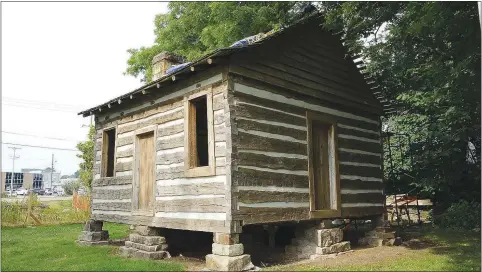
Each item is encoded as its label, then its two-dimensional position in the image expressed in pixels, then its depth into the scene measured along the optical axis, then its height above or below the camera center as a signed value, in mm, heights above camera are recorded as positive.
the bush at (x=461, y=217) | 14508 -1375
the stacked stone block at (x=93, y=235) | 11844 -1512
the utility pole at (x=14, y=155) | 59131 +4958
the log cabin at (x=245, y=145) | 7977 +965
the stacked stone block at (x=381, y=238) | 11141 -1628
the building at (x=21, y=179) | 73044 +1614
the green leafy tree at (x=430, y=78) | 9102 +3272
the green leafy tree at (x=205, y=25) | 20484 +9141
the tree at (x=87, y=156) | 22953 +1818
